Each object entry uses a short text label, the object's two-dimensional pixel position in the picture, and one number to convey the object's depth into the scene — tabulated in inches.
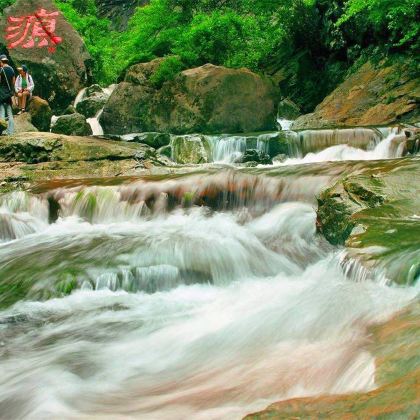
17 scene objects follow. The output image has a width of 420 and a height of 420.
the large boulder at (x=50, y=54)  762.8
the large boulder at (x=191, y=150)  485.4
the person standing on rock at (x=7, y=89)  483.5
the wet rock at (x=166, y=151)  499.5
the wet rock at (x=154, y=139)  522.0
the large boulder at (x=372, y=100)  523.2
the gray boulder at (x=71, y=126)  584.1
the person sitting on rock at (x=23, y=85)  558.9
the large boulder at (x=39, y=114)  605.6
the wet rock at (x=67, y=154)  431.2
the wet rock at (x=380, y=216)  152.8
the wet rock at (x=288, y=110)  686.9
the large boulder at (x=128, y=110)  608.4
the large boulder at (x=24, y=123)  572.4
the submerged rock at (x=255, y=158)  462.6
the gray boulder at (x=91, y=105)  710.5
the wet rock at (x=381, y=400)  68.3
